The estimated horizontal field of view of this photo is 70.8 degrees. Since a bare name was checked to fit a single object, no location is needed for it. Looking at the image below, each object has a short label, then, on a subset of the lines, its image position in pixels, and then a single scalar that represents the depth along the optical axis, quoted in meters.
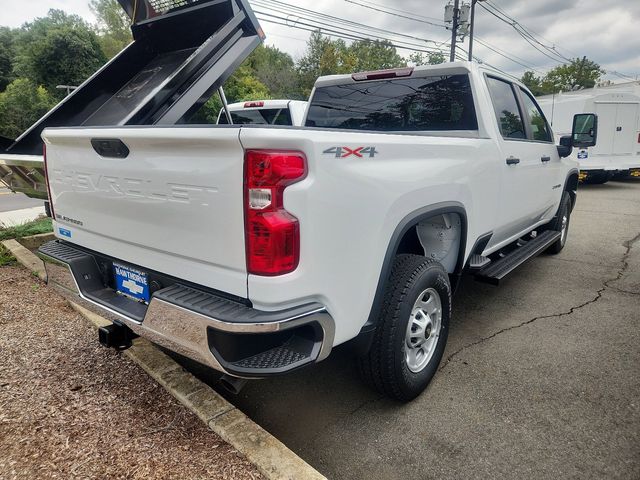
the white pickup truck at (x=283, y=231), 1.82
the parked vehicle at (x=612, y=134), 13.02
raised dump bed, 3.80
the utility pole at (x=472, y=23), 21.16
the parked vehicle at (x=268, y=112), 7.71
